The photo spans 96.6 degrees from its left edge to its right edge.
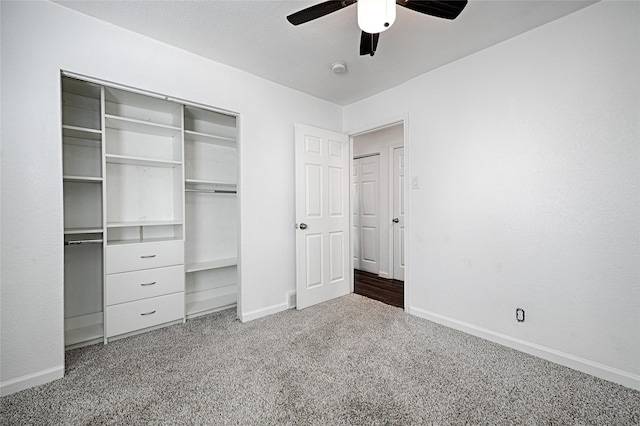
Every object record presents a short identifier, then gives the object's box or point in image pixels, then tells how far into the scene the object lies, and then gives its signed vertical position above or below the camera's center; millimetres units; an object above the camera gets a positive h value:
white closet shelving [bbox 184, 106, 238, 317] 3234 -1
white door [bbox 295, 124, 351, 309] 3232 -55
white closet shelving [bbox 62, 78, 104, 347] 2549 -8
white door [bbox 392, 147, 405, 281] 4434 -62
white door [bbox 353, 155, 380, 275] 4844 -64
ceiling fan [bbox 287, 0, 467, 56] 1399 +1074
